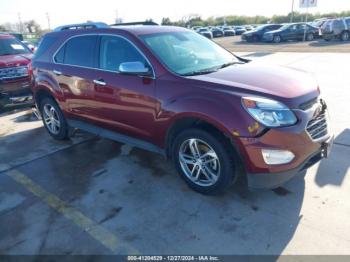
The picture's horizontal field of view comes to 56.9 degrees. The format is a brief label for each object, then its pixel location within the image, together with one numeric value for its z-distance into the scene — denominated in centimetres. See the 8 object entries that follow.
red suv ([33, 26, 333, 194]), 306
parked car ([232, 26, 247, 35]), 4622
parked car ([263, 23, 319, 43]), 2746
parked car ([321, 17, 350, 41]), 2356
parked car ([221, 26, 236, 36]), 4509
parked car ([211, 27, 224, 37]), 4427
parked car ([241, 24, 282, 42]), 3002
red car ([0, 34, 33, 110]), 789
